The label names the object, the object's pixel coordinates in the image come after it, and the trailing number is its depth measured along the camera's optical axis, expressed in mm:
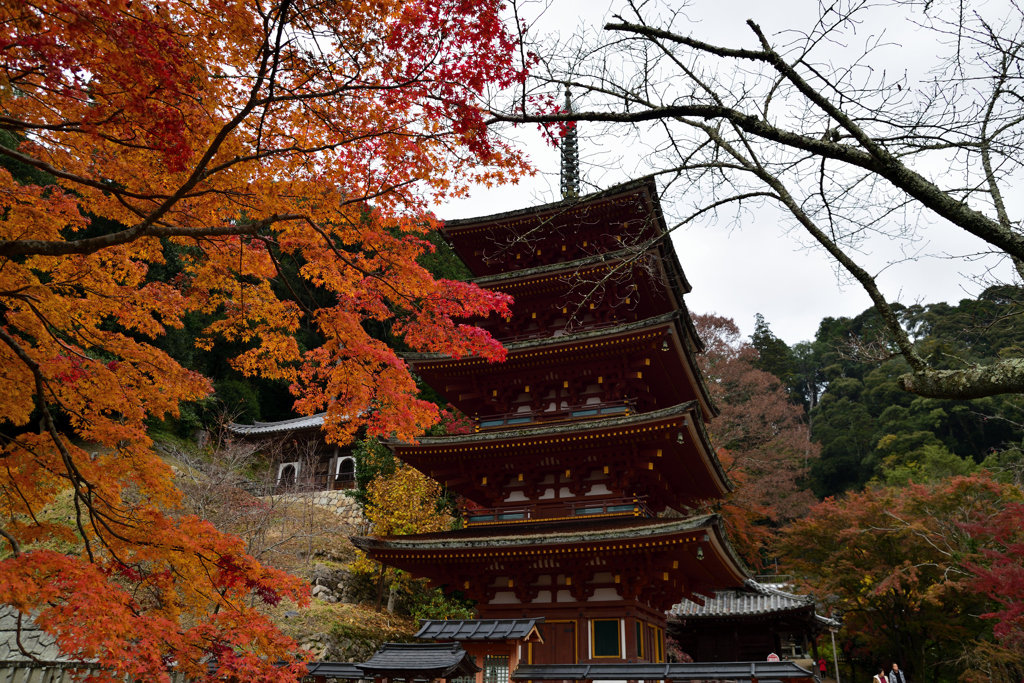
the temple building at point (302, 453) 26016
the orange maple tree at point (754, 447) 24891
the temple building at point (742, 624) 18250
